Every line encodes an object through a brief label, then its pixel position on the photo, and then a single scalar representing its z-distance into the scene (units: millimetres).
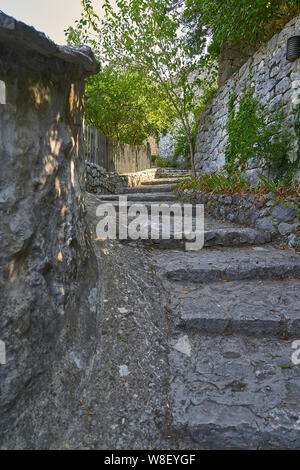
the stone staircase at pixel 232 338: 1315
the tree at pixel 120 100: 6762
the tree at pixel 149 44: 6137
